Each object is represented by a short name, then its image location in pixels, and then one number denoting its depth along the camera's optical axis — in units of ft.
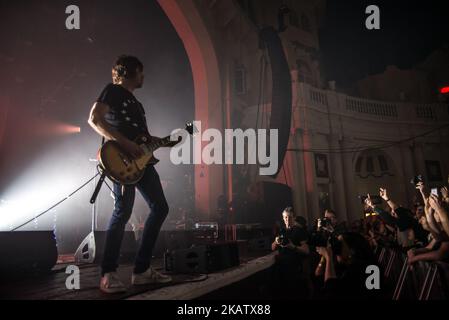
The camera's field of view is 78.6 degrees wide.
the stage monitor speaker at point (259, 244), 17.75
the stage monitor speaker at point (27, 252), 8.54
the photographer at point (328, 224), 10.81
